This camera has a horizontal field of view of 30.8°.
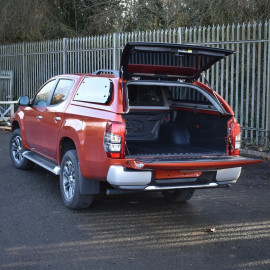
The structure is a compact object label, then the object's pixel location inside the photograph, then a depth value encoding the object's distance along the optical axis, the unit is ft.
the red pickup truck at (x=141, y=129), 18.06
